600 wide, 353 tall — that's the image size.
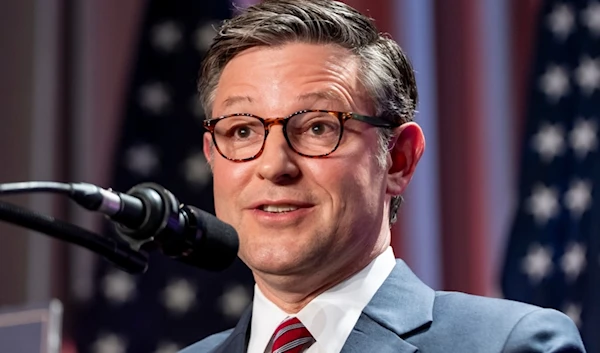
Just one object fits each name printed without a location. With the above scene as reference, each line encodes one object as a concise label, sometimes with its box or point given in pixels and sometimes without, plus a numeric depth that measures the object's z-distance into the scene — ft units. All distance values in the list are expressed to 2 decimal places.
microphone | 6.48
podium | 13.19
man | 11.30
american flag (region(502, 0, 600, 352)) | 17.80
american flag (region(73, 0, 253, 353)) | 19.65
